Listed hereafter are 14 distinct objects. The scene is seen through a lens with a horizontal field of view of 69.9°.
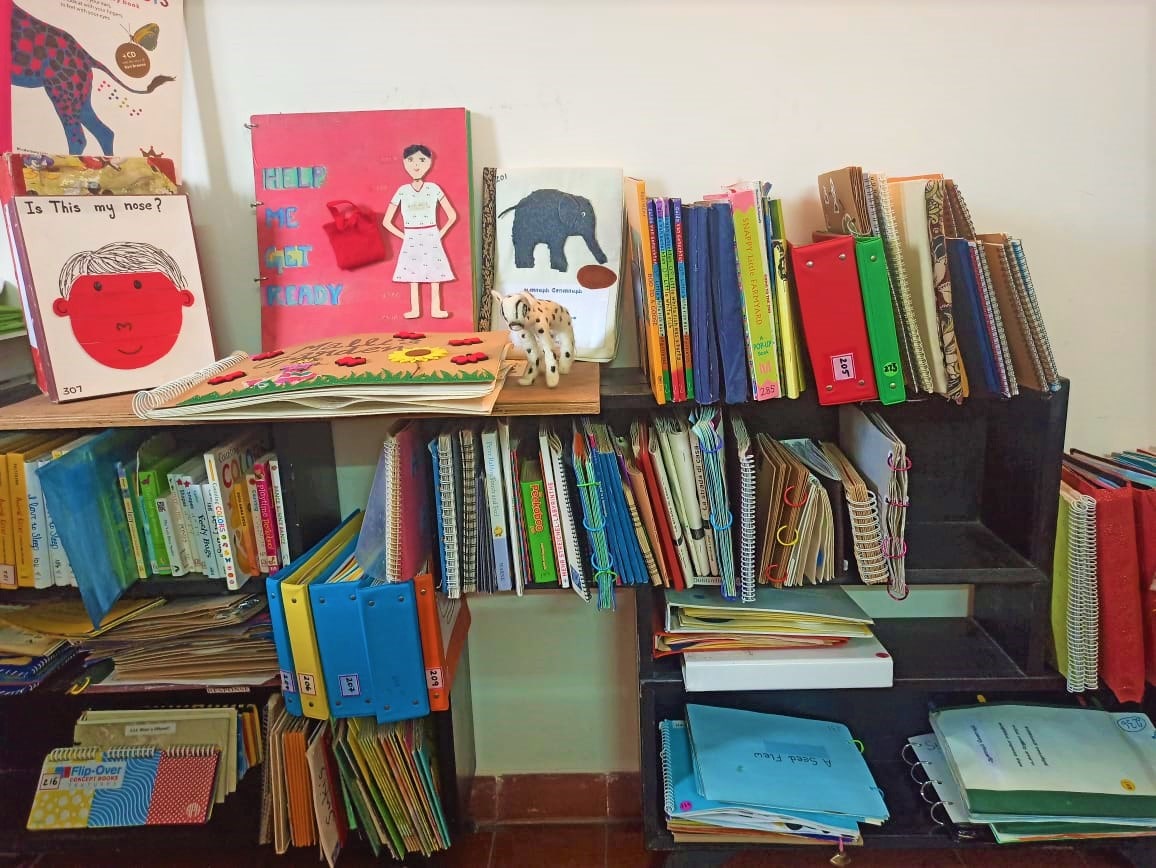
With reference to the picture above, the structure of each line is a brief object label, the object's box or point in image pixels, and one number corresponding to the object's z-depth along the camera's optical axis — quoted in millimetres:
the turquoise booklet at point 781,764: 1425
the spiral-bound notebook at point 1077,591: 1306
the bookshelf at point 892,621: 1338
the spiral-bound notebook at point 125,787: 1581
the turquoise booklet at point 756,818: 1413
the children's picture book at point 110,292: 1313
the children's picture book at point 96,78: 1346
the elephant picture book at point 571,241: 1474
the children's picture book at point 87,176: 1291
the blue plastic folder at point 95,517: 1289
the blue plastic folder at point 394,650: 1354
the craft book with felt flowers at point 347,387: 1179
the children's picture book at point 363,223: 1469
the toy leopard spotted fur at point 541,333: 1251
